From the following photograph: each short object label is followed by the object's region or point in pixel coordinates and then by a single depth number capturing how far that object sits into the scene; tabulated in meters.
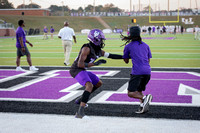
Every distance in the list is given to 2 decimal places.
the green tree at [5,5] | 118.94
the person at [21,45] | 11.55
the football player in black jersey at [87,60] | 5.48
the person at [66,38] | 13.56
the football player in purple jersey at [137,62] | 5.57
